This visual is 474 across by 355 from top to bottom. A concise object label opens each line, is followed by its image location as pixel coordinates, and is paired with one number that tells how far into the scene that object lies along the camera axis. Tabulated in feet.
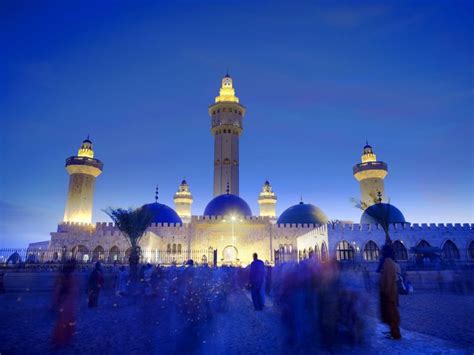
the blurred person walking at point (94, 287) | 27.77
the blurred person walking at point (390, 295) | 15.70
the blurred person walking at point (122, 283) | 34.30
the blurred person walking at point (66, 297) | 20.47
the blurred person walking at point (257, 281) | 25.05
